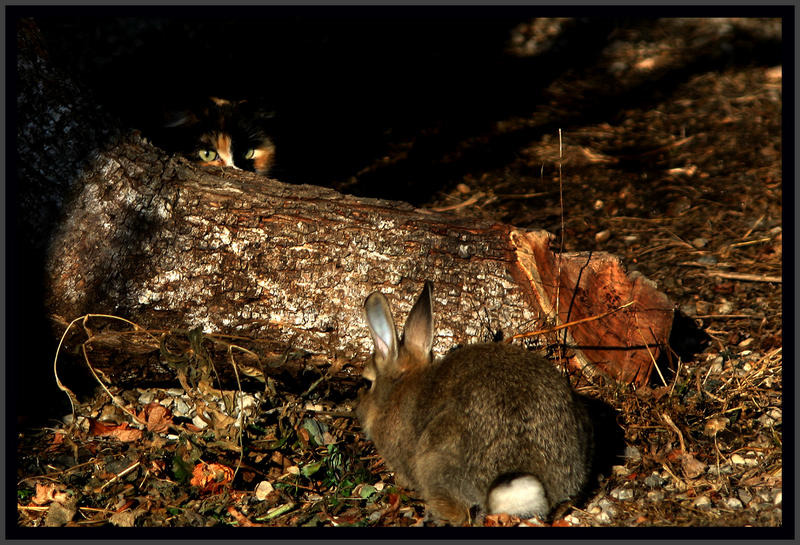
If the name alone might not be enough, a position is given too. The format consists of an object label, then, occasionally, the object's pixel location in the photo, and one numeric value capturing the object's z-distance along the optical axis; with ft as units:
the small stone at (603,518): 24.02
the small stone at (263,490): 25.89
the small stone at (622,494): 25.08
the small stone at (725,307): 34.63
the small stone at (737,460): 26.20
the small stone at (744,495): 24.43
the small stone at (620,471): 26.16
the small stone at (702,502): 24.22
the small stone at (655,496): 24.80
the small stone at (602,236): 40.37
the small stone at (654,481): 25.49
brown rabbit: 22.66
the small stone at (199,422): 29.40
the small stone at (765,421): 27.89
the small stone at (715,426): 27.45
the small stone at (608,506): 24.40
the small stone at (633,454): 26.68
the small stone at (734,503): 24.16
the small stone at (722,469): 25.77
